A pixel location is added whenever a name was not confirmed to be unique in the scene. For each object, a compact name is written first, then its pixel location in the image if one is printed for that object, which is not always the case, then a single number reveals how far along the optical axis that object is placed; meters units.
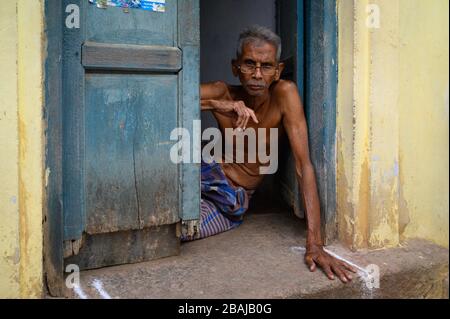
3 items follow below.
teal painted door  2.44
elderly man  3.03
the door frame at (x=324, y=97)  2.95
